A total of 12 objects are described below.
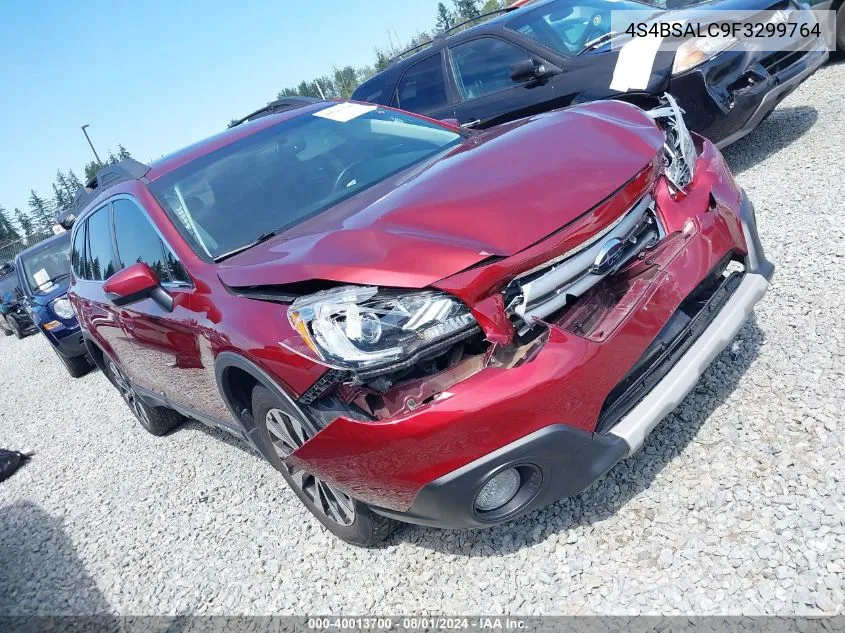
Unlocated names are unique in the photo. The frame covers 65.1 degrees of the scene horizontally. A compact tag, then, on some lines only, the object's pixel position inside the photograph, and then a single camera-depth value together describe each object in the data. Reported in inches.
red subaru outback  80.0
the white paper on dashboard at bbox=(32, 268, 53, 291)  369.4
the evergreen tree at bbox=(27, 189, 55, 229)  3656.7
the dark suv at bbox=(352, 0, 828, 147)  190.4
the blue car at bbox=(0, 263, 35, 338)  577.9
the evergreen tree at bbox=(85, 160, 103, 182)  2988.4
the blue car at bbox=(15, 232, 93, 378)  330.3
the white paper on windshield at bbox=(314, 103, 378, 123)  148.5
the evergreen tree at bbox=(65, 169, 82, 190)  3772.6
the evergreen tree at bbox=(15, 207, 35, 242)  3572.6
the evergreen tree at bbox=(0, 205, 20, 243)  3467.3
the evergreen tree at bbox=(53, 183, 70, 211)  3658.5
